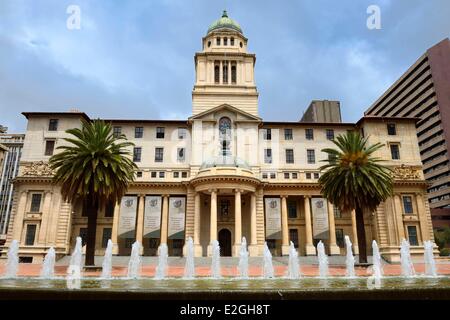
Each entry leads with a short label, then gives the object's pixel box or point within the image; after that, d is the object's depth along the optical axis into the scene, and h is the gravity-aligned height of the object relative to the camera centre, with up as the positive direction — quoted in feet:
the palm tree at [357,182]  99.91 +19.08
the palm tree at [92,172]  90.43 +19.60
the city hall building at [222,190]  138.10 +23.74
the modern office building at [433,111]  284.20 +114.56
